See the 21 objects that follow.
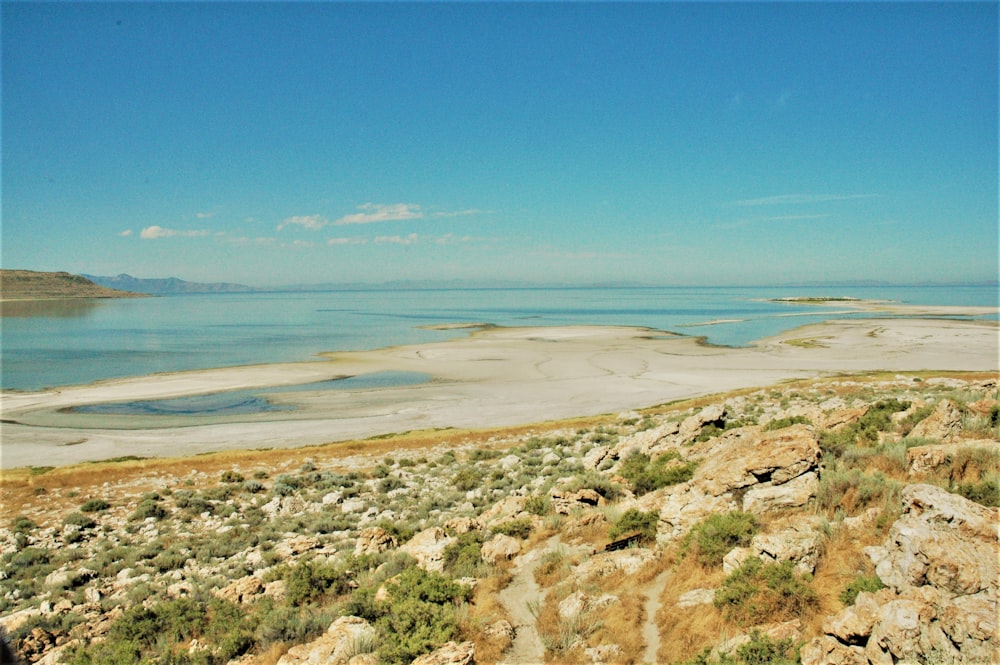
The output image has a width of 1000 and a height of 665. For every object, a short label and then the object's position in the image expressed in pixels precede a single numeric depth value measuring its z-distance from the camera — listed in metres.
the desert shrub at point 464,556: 9.09
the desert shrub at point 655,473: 11.80
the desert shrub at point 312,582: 9.20
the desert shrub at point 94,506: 15.97
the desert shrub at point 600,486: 12.21
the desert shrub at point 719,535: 7.50
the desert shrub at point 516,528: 10.53
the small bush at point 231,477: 18.95
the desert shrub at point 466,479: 16.47
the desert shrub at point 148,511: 15.22
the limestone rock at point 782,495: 8.28
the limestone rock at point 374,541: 11.13
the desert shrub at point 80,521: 14.61
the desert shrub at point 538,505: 11.62
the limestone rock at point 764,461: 8.86
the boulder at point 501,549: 9.52
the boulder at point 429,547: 9.50
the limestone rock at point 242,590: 9.55
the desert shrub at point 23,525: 14.24
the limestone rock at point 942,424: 10.19
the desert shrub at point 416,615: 6.64
